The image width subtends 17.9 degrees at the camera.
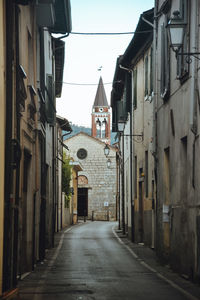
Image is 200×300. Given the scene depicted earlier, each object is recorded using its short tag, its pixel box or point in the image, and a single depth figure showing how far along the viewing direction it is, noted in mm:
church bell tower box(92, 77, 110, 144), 107250
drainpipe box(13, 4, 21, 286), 10719
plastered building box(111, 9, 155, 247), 21156
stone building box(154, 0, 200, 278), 12219
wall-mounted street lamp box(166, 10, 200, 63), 11602
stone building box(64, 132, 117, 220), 69875
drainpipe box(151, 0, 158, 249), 17734
